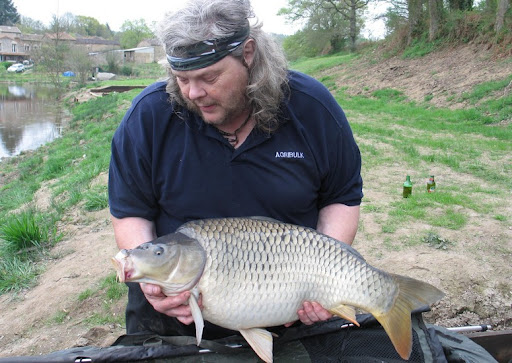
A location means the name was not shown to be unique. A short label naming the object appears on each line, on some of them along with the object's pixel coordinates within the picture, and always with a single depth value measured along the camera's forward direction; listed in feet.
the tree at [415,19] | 62.23
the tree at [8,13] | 246.27
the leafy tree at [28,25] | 236.43
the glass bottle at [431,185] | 18.09
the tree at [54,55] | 107.76
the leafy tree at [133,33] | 248.52
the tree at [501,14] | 45.29
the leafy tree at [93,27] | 298.97
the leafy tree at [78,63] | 112.27
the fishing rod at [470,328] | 8.04
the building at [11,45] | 236.02
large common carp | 5.96
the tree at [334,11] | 100.63
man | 6.80
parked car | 172.96
